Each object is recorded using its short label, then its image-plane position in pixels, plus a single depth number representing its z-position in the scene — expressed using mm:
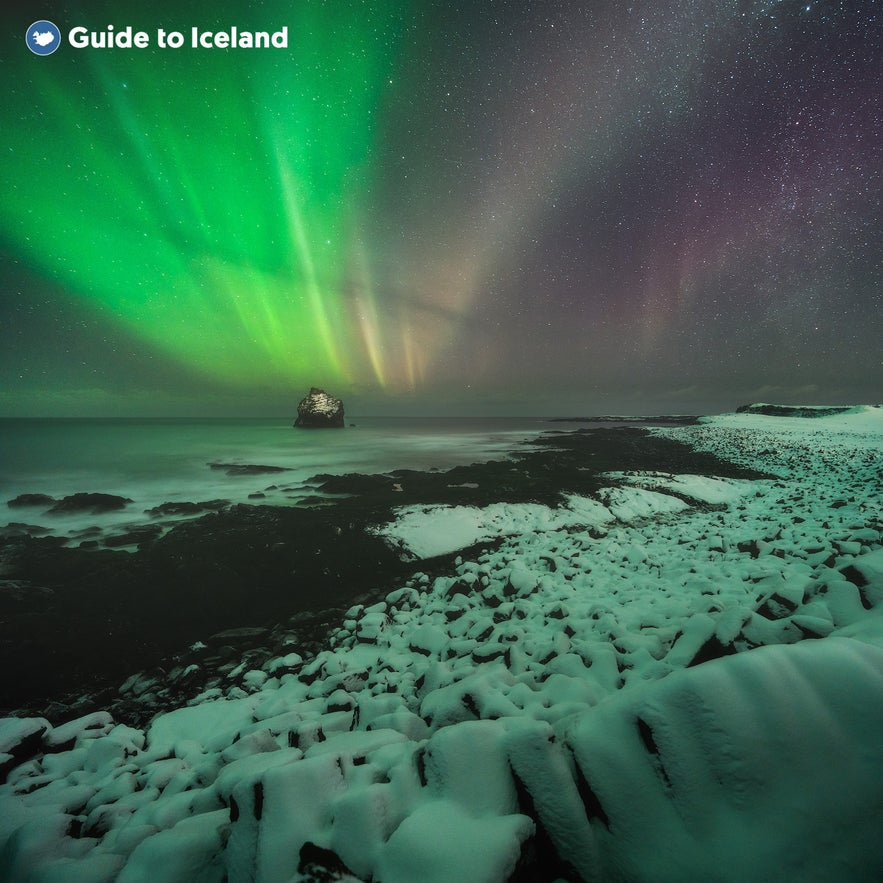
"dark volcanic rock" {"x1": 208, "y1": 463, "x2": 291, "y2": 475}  21500
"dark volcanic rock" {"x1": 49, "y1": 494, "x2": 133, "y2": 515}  12891
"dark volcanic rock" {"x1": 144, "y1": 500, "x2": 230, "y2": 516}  12674
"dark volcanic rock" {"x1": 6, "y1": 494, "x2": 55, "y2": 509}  14367
